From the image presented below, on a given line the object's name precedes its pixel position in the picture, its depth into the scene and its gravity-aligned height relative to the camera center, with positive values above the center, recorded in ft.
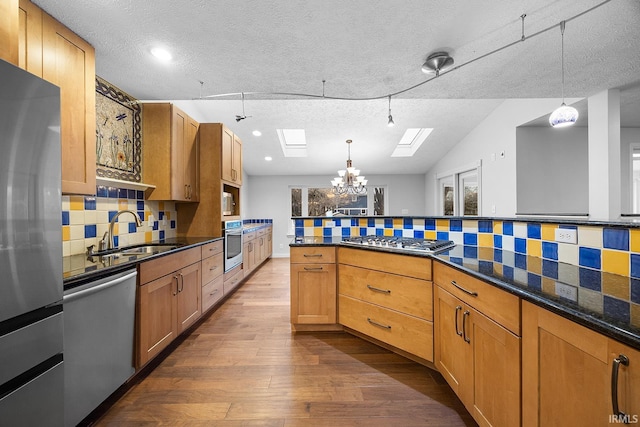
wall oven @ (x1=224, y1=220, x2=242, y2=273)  10.83 -1.29
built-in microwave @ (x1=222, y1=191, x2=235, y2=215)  11.10 +0.49
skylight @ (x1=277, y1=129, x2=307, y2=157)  18.25 +5.17
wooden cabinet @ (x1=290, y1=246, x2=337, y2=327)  7.89 -2.18
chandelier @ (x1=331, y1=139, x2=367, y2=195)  15.83 +1.98
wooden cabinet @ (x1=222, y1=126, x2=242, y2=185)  11.01 +2.59
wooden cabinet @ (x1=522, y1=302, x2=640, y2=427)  2.22 -1.61
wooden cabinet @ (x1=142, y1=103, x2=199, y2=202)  8.74 +2.24
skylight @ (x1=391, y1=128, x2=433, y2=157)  17.64 +5.15
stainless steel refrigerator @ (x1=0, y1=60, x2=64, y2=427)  2.92 -0.43
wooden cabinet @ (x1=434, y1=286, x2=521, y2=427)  3.50 -2.35
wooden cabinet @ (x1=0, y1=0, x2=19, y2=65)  3.56 +2.58
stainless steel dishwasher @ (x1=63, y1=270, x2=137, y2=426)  4.13 -2.23
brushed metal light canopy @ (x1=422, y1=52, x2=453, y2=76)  6.12 +3.61
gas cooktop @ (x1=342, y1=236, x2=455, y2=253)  6.45 -0.81
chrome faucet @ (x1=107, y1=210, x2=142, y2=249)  6.84 -0.43
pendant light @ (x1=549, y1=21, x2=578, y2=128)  5.82 +2.15
